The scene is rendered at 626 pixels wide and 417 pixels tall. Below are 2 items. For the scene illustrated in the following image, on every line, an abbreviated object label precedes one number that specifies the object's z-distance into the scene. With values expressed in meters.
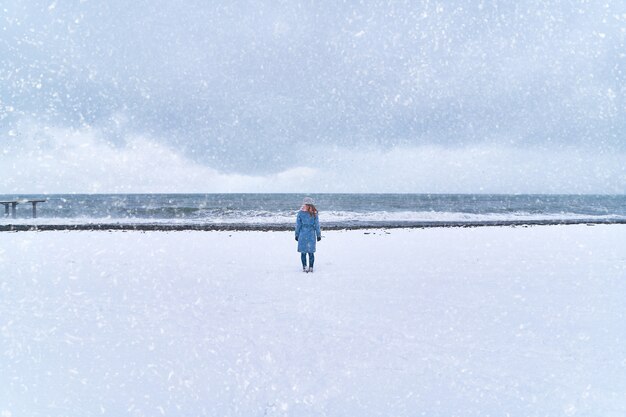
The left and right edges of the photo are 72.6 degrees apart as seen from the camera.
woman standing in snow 10.32
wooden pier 32.70
